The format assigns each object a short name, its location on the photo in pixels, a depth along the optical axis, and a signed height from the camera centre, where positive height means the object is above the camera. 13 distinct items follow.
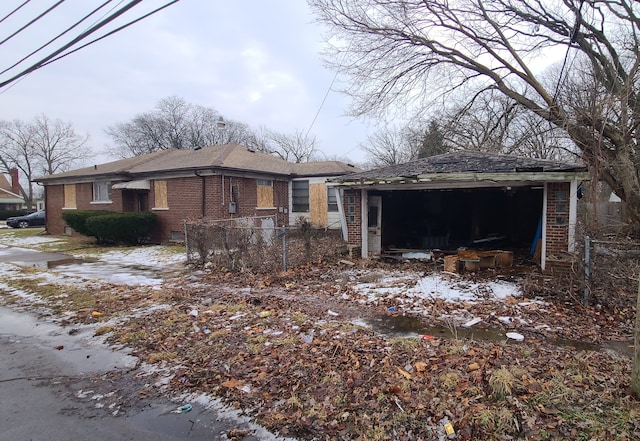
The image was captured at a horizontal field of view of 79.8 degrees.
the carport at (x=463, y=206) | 9.09 -0.16
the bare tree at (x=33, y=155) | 53.19 +7.09
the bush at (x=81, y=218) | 17.08 -0.64
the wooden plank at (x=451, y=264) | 9.52 -1.57
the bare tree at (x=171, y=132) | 53.62 +10.09
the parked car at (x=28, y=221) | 30.61 -1.34
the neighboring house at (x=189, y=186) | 16.44 +0.81
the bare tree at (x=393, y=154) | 36.22 +4.81
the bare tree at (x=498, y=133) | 16.93 +4.04
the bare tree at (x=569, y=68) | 11.24 +5.05
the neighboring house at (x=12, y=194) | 51.94 +1.45
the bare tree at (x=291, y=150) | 56.44 +7.76
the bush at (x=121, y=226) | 16.03 -0.97
